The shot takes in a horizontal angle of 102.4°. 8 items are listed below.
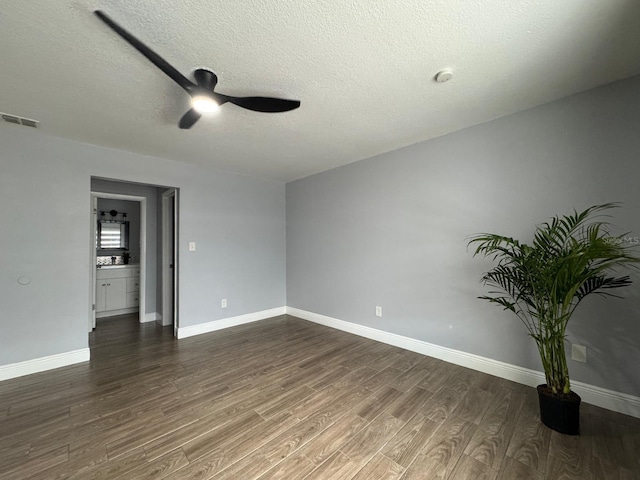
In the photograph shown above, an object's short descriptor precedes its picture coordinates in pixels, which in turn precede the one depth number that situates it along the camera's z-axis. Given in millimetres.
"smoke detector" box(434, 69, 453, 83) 1734
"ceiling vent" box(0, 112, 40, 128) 2281
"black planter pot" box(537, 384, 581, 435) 1689
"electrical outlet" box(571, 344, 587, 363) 2021
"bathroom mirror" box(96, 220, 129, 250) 4957
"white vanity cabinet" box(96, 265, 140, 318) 4422
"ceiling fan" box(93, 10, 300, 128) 1306
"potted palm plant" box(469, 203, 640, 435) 1625
